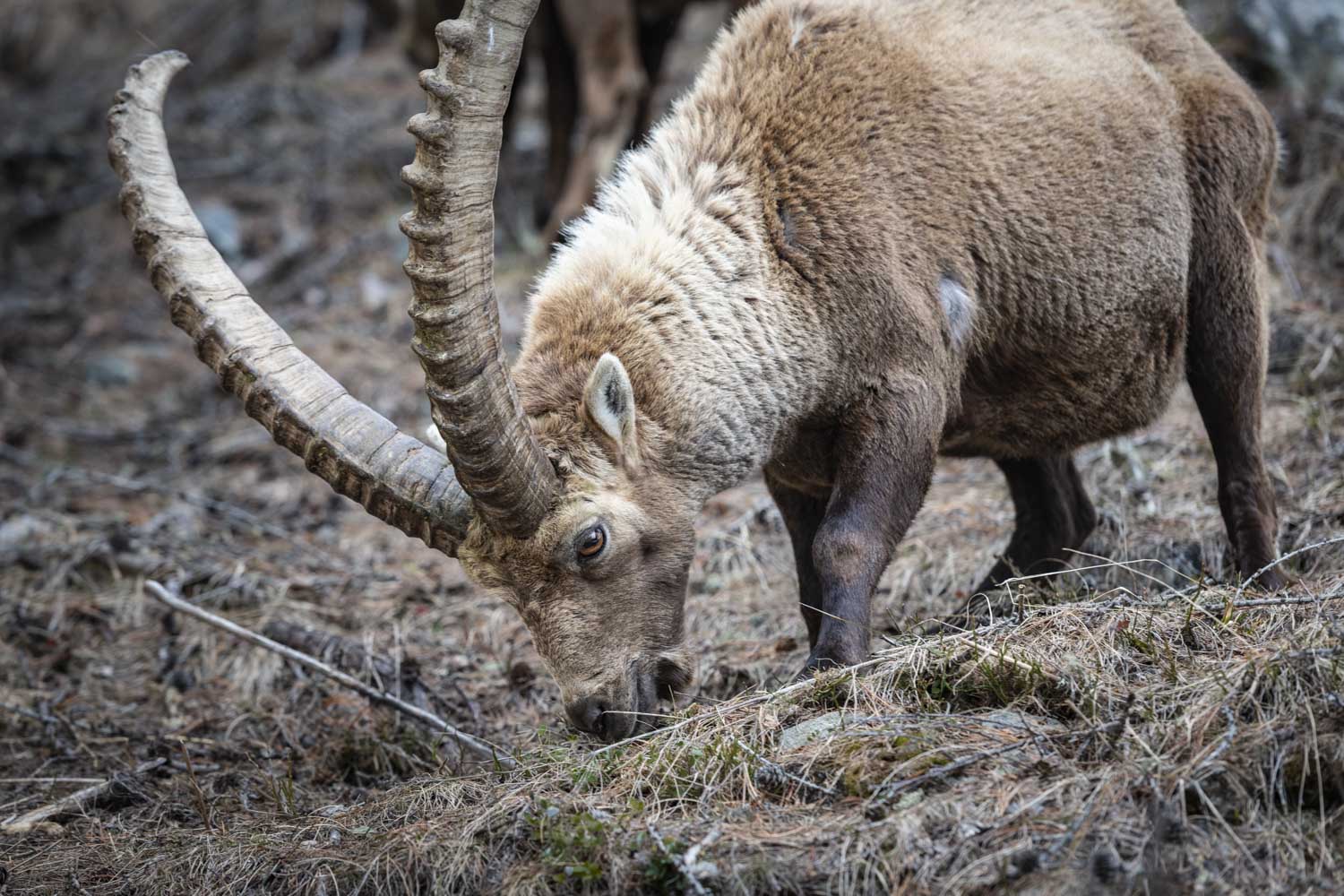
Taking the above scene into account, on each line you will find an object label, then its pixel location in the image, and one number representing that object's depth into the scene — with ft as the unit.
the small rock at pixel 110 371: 69.82
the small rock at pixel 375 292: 75.31
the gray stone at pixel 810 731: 24.18
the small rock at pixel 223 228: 80.12
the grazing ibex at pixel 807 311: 26.94
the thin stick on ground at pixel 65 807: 29.84
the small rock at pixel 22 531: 48.26
